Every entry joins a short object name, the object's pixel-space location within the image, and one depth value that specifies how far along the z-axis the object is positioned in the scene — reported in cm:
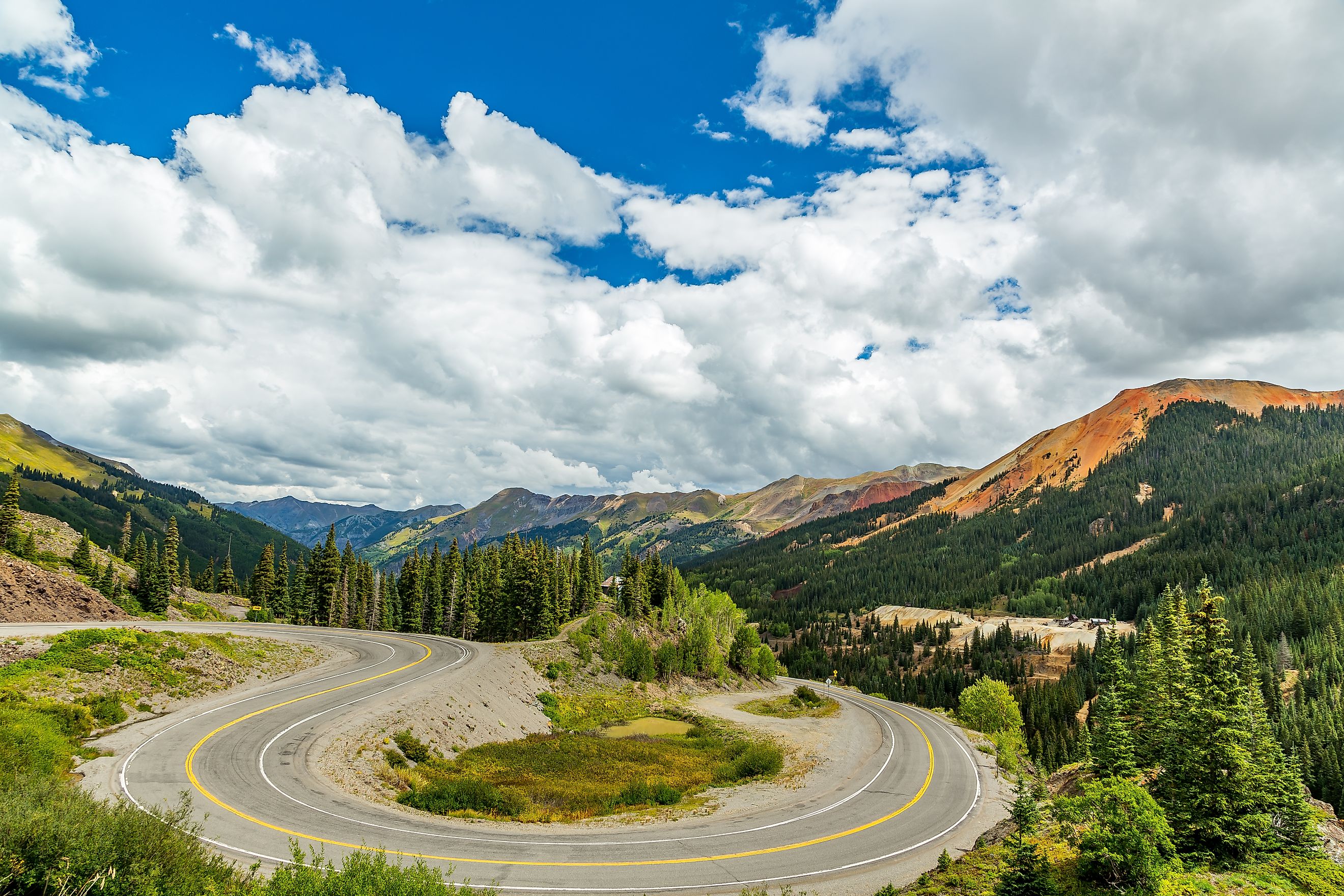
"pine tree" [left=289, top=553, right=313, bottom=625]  10056
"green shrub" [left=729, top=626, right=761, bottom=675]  12512
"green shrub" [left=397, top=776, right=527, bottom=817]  3472
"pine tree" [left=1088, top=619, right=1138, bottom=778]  4034
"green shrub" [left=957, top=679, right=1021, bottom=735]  8612
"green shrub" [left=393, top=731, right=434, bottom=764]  4362
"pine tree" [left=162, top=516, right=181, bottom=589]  9019
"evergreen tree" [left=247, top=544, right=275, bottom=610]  10875
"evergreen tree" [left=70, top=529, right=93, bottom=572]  7938
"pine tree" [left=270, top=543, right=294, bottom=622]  11256
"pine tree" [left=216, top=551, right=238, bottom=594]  12162
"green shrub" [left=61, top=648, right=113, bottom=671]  4094
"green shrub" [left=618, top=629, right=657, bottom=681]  9138
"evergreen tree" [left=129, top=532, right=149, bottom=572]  9525
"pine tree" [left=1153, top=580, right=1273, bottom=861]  2645
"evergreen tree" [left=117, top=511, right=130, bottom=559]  11476
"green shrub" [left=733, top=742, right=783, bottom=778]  5194
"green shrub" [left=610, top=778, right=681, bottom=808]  4050
